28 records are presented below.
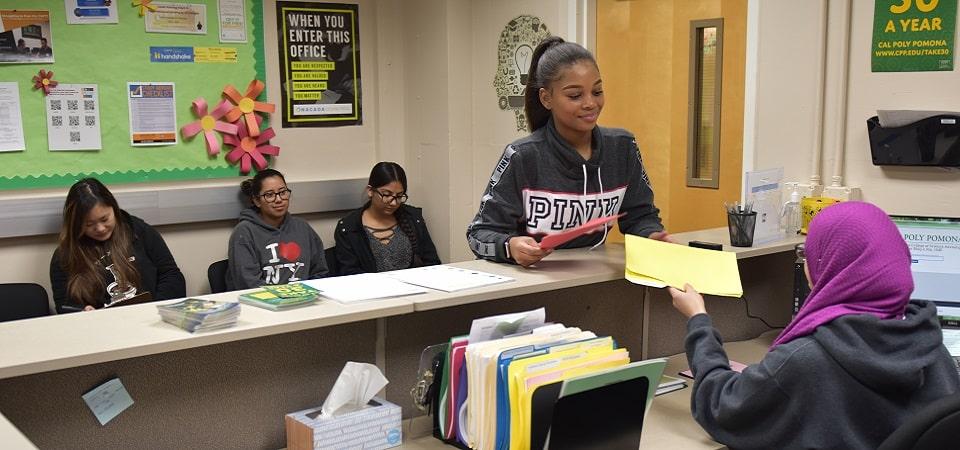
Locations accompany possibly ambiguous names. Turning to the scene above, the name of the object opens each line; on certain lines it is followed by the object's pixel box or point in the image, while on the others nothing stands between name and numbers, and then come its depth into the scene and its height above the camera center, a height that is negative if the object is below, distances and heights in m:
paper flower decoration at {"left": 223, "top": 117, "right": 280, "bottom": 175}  4.38 -0.16
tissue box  1.92 -0.65
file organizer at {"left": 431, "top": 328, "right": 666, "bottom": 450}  1.83 -0.59
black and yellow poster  4.51 +0.25
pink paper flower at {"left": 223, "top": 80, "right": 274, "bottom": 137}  4.35 +0.05
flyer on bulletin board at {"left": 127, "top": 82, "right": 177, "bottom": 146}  4.14 +0.01
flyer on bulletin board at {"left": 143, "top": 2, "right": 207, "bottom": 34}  4.15 +0.43
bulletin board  3.90 +0.14
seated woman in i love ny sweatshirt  4.05 -0.57
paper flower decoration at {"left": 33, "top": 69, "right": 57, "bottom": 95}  3.89 +0.15
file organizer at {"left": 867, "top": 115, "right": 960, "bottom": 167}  2.80 -0.10
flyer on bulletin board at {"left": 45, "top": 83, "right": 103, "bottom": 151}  3.95 +0.00
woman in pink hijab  1.67 -0.43
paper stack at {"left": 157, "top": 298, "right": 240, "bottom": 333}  1.81 -0.39
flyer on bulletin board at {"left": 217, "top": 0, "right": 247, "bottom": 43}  4.32 +0.43
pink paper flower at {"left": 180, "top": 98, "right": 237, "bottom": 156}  4.27 -0.05
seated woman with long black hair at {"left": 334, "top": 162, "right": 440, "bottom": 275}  4.36 -0.56
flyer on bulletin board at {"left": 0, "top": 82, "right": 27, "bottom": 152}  3.83 -0.01
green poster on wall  2.83 +0.23
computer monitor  2.40 -0.38
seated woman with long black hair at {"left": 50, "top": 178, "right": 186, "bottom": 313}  3.66 -0.55
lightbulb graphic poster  4.24 +0.25
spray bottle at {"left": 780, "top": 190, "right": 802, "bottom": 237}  2.95 -0.34
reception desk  1.76 -0.51
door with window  3.97 +0.08
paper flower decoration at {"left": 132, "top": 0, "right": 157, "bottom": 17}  4.10 +0.48
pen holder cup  2.62 -0.33
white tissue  1.96 -0.58
